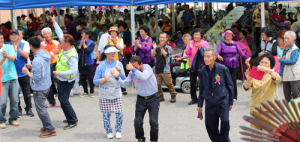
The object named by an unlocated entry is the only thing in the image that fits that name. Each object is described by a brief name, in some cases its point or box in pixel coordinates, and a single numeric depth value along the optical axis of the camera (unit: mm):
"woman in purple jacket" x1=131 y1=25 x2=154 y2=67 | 7547
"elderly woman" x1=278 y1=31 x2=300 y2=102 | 5617
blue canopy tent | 9062
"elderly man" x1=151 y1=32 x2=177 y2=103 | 7316
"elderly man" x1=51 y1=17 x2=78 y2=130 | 5570
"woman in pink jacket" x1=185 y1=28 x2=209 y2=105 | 6910
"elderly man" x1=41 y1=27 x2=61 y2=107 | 6601
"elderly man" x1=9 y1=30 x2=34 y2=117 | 6338
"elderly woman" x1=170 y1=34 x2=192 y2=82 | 7324
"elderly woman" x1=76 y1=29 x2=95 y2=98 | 8164
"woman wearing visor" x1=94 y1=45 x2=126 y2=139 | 5043
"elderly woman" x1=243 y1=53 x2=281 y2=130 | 4074
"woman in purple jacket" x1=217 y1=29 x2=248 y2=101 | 6965
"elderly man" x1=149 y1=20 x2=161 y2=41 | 12497
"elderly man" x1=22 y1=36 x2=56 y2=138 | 5203
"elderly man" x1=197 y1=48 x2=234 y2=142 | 4188
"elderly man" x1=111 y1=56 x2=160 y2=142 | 4695
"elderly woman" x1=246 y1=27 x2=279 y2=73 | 6996
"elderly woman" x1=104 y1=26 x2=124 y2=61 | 7413
